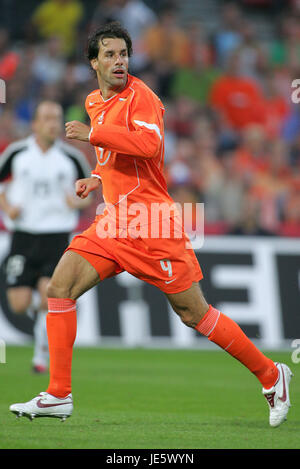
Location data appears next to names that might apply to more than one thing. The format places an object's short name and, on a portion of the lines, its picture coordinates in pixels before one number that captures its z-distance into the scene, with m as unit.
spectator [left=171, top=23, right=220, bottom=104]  16.16
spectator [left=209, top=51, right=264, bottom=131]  15.72
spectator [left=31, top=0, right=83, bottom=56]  16.33
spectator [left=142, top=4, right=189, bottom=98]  16.17
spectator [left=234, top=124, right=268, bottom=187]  14.01
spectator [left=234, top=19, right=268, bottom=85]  16.66
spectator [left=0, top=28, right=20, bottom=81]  14.68
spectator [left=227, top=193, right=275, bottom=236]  11.90
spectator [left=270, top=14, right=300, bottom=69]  17.27
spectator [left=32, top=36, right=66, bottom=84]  15.28
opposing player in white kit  9.55
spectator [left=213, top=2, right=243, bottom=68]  16.83
